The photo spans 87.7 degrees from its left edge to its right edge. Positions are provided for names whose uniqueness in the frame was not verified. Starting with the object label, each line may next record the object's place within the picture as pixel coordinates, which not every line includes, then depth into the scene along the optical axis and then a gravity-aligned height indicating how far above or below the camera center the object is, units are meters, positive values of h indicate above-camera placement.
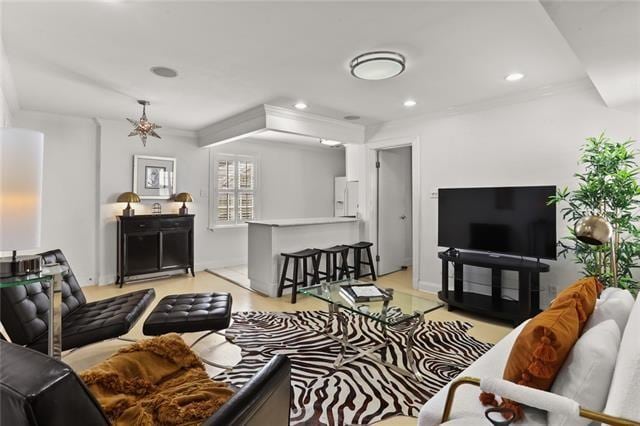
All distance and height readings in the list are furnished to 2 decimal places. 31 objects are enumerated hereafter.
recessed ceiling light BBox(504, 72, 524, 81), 3.11 +1.32
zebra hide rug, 2.02 -1.15
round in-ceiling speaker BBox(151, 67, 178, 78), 3.00 +1.29
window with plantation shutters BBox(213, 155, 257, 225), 6.09 +0.44
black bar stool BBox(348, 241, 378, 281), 5.04 -0.71
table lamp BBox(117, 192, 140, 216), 4.95 +0.18
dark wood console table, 4.83 -0.49
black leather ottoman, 2.40 -0.77
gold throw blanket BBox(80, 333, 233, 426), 1.21 -0.73
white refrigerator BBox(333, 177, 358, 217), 5.62 +0.30
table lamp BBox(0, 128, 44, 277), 1.61 +0.08
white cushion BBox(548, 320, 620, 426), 1.12 -0.55
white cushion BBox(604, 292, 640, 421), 0.92 -0.49
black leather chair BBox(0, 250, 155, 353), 2.04 -0.74
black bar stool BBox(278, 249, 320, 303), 4.08 -0.74
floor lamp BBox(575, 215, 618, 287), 1.85 -0.08
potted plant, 2.66 +0.11
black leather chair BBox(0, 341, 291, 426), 0.71 -0.42
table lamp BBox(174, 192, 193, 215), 5.45 +0.22
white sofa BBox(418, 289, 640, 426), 0.94 -0.55
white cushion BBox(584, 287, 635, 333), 1.47 -0.44
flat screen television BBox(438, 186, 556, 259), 3.30 -0.06
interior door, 5.45 +0.08
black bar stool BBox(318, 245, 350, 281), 4.57 -0.73
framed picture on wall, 5.22 +0.57
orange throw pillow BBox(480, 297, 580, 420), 1.18 -0.50
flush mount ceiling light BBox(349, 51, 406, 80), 2.67 +1.23
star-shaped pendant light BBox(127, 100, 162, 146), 4.07 +1.05
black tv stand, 3.24 -0.79
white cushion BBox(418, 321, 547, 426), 1.22 -0.76
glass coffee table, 2.36 -0.72
